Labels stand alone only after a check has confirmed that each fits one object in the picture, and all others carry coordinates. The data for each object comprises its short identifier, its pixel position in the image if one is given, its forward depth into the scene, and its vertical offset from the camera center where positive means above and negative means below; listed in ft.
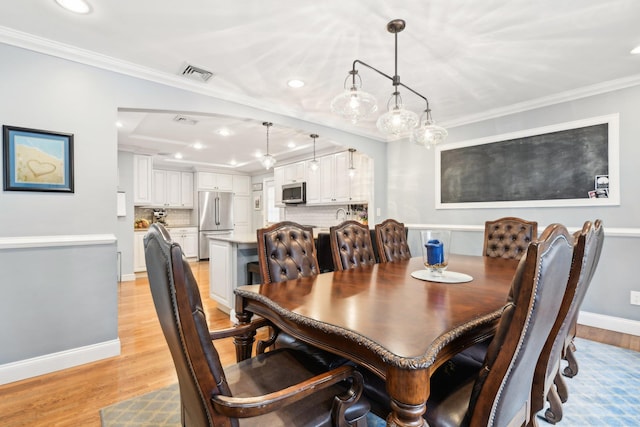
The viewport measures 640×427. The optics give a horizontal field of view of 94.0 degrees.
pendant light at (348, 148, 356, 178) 14.94 +2.39
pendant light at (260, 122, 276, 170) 13.63 +2.41
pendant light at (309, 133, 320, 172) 13.99 +2.63
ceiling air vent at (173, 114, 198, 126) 12.45 +4.00
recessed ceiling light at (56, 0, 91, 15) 5.81 +4.11
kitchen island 10.45 -1.88
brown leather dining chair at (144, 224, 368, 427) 2.37 -1.60
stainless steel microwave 19.27 +1.32
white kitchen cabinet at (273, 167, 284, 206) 21.53 +2.17
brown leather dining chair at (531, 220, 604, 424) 3.72 -1.33
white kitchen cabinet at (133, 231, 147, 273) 19.56 -2.60
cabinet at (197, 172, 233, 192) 24.08 +2.62
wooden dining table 2.76 -1.31
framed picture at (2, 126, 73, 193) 6.88 +1.28
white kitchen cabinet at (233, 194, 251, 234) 26.17 -0.12
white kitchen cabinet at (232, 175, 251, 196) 26.23 +2.51
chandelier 6.18 +2.22
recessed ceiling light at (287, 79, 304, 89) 9.28 +4.09
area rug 5.46 -3.82
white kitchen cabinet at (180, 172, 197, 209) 24.02 +1.86
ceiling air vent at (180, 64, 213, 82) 8.38 +4.06
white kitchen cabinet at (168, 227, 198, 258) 23.00 -1.97
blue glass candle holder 5.89 -0.81
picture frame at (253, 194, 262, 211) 26.37 +0.95
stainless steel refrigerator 23.76 -0.26
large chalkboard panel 9.93 +1.68
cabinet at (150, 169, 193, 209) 22.66 +1.88
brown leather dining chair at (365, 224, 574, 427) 2.58 -1.17
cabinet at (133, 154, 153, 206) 19.07 +2.25
